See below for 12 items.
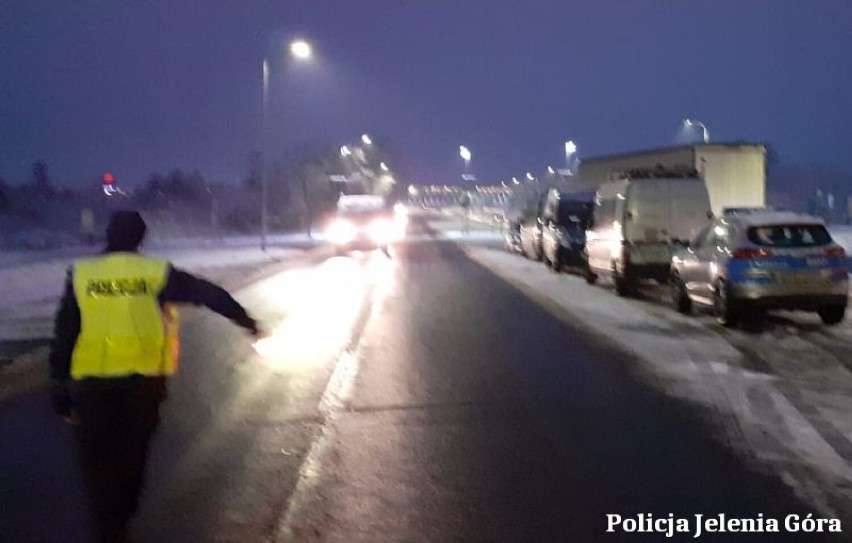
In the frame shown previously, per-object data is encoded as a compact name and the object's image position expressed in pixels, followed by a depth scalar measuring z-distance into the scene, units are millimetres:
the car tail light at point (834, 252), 16703
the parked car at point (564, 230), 31558
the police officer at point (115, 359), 5609
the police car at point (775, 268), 16531
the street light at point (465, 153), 108312
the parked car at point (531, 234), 37875
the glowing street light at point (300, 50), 39938
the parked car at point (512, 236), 43188
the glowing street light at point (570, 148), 90400
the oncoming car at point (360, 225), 48188
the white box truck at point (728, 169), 26750
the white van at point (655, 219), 22984
